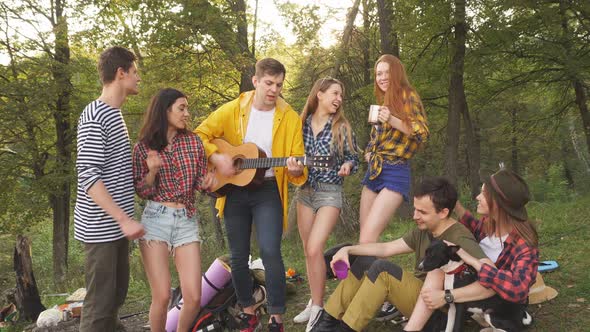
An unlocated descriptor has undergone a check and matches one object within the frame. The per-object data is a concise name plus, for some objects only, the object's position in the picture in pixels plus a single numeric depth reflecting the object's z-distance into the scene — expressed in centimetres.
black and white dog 294
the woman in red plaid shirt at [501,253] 289
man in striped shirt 276
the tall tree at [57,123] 1253
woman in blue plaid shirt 383
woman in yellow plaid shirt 366
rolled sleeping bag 429
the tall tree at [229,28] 1100
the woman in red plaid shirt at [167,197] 327
